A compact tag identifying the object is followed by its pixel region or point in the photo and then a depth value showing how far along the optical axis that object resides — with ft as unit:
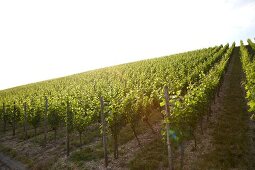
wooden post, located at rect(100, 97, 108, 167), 30.02
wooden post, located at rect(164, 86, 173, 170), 23.64
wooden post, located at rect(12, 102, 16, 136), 54.99
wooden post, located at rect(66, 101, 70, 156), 38.38
